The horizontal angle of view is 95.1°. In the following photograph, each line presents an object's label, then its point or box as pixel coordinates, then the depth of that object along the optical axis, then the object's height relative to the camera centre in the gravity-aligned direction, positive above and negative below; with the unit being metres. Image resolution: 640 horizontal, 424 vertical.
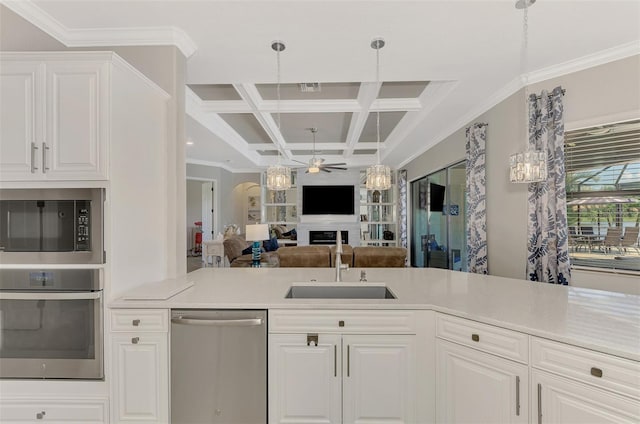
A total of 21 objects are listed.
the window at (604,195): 2.46 +0.17
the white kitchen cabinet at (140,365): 1.70 -0.87
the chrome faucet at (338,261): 2.28 -0.36
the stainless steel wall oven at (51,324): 1.63 -0.61
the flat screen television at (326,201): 7.93 +0.39
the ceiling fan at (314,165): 5.59 +1.02
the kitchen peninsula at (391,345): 1.47 -0.73
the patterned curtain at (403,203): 7.41 +0.31
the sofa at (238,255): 5.57 -0.79
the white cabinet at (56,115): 1.63 +0.57
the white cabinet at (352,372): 1.70 -0.91
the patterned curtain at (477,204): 3.45 +0.13
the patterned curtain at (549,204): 2.67 +0.10
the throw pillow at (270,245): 6.66 -0.68
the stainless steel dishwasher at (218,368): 1.71 -0.89
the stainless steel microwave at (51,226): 1.63 -0.05
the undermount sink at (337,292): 2.19 -0.58
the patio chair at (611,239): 2.54 -0.22
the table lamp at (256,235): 4.03 -0.27
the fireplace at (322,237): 7.95 -0.59
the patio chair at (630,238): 2.46 -0.20
